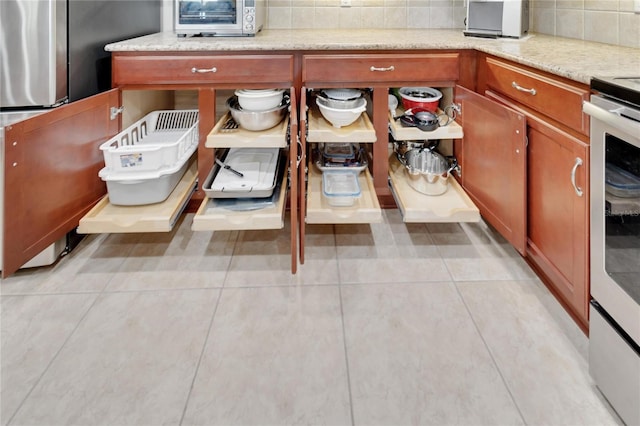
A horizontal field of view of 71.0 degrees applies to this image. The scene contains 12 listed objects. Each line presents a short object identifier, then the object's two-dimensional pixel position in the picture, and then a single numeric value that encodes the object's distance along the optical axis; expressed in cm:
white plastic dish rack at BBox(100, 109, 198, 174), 187
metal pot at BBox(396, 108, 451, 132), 208
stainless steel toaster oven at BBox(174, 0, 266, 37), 210
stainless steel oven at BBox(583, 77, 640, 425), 103
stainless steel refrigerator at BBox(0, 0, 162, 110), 166
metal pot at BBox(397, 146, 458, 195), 211
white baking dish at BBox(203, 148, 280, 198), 194
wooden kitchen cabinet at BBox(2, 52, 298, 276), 149
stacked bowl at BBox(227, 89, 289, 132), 201
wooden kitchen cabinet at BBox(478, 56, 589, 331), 130
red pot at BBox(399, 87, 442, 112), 224
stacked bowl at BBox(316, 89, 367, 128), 201
